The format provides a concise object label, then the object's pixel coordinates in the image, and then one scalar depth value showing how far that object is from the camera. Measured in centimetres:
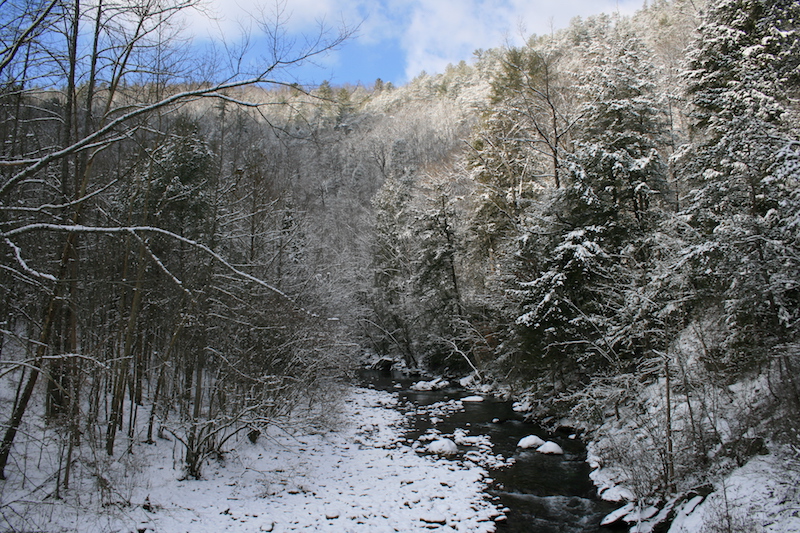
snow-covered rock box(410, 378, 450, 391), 2052
